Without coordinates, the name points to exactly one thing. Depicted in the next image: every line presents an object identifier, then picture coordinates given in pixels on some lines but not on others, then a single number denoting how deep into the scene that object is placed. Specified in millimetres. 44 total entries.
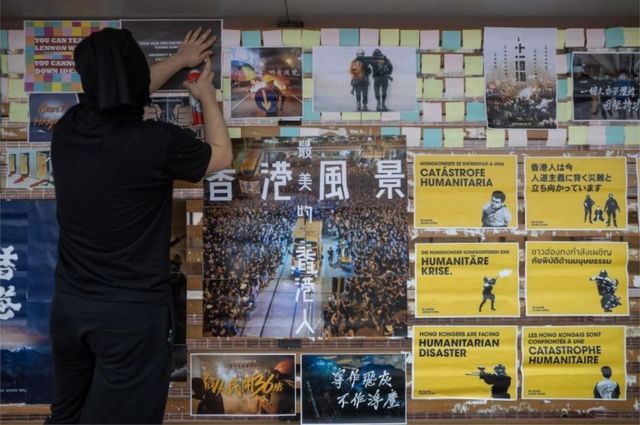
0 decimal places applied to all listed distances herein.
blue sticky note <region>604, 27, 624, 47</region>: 3490
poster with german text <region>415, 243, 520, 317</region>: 3449
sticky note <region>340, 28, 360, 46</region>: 3465
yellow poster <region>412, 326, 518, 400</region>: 3459
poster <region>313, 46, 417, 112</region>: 3465
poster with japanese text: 3473
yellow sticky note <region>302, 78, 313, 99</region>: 3465
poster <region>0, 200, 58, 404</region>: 3475
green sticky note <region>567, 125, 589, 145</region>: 3486
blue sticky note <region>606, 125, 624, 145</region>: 3488
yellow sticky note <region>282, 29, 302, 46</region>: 3463
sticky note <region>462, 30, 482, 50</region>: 3475
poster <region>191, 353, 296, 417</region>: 3451
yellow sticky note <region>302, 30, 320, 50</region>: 3463
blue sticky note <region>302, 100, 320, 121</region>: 3461
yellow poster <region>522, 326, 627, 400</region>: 3465
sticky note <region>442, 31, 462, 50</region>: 3469
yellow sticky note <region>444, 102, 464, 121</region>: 3467
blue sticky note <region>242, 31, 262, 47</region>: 3463
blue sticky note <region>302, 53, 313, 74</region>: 3463
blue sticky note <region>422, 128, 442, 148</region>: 3461
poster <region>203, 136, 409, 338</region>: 3443
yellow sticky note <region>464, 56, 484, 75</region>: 3475
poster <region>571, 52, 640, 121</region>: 3486
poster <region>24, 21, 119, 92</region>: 3457
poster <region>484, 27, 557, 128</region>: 3477
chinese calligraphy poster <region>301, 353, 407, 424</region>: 3451
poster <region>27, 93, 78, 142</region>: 3467
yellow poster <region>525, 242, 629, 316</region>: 3463
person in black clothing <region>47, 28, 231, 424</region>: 2588
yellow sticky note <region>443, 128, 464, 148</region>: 3465
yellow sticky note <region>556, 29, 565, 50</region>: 3488
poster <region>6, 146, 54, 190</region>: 3477
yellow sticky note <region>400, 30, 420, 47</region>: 3469
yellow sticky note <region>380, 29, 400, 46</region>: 3469
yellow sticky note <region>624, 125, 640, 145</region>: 3484
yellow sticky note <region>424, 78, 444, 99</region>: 3467
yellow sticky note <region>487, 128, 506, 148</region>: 3473
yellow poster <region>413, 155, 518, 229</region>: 3461
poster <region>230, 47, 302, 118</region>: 3459
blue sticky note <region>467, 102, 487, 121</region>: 3475
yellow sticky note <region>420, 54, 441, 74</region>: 3469
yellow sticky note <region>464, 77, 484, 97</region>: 3473
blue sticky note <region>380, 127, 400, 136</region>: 3463
